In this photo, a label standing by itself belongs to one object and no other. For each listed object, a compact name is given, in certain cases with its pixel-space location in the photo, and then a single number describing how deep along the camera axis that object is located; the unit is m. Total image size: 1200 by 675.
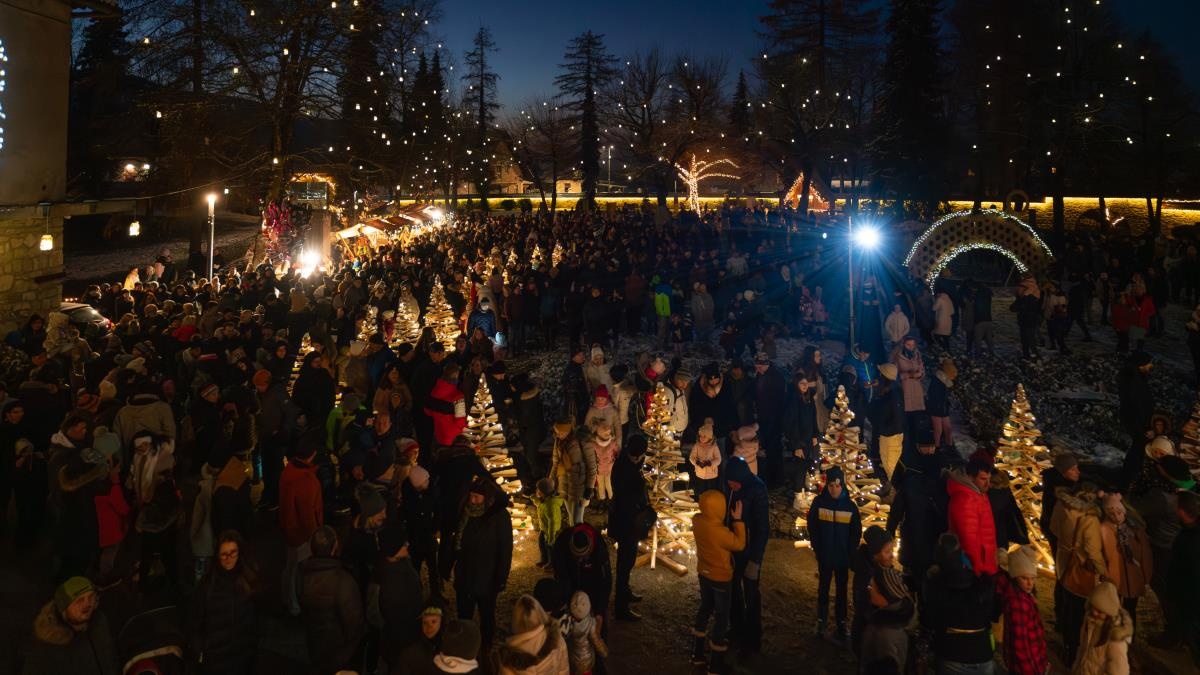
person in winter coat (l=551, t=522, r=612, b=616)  5.07
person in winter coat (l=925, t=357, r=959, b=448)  8.80
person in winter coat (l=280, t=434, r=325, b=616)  5.94
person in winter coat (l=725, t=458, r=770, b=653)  5.46
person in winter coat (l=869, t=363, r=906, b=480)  8.44
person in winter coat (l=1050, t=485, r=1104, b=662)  5.48
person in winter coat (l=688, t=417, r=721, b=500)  7.10
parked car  13.38
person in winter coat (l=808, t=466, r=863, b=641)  5.80
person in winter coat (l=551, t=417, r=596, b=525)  6.94
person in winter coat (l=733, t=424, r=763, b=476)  6.79
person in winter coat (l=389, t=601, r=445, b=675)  4.04
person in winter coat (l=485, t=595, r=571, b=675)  3.88
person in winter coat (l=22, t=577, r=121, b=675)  3.86
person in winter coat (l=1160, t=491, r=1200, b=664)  5.27
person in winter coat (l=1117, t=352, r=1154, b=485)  8.91
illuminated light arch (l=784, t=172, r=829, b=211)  45.76
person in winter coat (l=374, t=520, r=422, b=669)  4.73
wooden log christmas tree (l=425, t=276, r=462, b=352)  15.47
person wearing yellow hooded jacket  5.30
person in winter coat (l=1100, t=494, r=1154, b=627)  5.47
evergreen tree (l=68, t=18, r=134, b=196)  31.20
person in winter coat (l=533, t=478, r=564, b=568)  6.40
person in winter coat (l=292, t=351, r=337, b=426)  8.95
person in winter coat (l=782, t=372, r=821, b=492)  8.95
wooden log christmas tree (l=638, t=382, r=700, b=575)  7.58
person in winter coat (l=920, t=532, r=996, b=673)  4.44
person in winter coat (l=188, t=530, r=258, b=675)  4.54
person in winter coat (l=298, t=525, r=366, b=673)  4.65
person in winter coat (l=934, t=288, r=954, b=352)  14.12
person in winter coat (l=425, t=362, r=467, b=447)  8.09
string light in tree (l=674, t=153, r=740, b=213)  45.50
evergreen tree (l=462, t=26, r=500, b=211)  57.19
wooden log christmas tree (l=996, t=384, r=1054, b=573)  7.86
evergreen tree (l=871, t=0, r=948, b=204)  32.66
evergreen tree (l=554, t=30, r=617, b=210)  48.09
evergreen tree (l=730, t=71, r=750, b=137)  59.72
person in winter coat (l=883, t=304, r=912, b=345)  12.88
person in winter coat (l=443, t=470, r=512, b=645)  5.39
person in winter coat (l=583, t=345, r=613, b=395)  9.68
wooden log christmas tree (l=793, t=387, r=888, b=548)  7.64
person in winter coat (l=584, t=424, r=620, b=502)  7.47
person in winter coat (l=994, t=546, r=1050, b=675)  4.68
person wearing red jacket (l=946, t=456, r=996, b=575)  5.75
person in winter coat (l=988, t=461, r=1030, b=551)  6.17
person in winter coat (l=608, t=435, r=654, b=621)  6.08
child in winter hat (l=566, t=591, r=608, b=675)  4.32
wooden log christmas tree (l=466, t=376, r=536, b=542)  7.78
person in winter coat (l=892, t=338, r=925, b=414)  9.54
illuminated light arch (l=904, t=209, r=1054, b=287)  17.33
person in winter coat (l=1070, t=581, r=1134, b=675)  4.36
